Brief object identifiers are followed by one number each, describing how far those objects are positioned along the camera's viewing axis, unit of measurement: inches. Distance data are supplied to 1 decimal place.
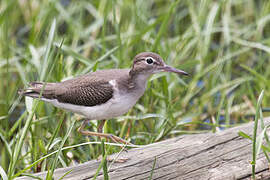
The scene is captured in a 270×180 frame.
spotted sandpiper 346.6
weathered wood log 318.3
